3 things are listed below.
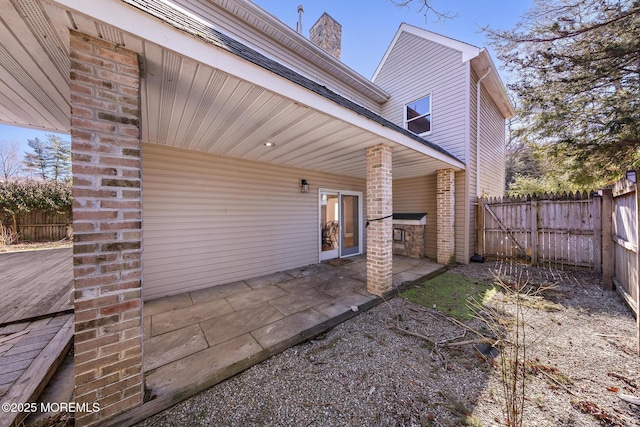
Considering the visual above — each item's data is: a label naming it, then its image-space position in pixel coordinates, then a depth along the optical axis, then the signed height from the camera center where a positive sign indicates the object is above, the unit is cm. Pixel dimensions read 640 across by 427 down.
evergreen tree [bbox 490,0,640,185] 395 +277
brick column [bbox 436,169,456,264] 593 -9
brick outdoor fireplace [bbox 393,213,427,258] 660 -74
